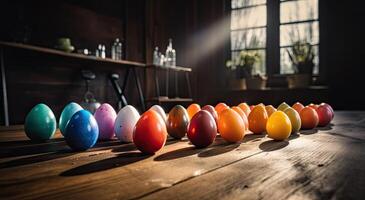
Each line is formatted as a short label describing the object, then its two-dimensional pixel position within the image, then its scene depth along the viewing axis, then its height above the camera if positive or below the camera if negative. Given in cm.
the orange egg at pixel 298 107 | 135 -12
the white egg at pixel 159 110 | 113 -10
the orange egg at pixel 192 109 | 129 -11
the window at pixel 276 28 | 397 +81
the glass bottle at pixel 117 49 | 362 +47
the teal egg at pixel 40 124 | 92 -12
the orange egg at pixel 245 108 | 135 -12
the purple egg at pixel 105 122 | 98 -12
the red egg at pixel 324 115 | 136 -16
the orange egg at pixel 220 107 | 131 -11
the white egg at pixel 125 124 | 91 -12
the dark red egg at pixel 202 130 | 80 -13
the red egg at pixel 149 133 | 70 -12
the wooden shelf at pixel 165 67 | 351 +24
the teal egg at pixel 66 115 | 105 -10
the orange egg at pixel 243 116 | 112 -13
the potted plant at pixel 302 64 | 371 +24
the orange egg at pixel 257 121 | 109 -14
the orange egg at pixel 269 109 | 122 -11
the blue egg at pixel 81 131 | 75 -12
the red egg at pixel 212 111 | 111 -11
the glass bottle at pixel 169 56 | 416 +43
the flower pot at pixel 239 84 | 411 +0
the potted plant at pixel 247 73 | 393 +15
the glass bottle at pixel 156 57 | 409 +41
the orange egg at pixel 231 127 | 87 -13
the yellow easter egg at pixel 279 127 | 92 -14
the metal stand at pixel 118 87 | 346 -1
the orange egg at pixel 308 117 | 123 -15
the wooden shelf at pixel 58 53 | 221 +31
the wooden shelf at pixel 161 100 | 360 -18
